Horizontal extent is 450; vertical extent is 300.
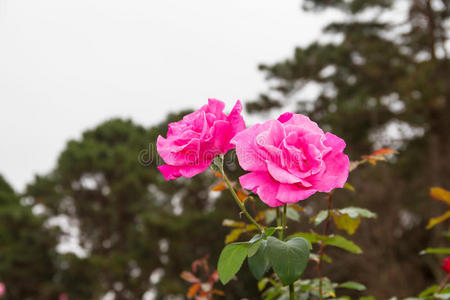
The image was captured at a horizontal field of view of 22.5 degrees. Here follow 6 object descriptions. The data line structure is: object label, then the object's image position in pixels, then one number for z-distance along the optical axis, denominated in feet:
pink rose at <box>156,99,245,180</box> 3.53
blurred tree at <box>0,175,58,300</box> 46.74
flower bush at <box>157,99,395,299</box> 3.34
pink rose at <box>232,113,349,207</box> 3.36
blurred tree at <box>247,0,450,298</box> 22.34
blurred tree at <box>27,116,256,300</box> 36.52
